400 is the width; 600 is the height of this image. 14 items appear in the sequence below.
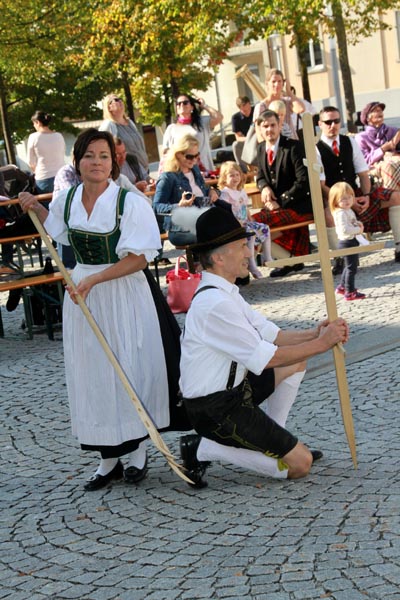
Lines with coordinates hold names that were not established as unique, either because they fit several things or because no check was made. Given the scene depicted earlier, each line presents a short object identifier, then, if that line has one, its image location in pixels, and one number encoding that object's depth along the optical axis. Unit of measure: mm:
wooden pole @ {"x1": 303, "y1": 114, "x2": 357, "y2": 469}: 5493
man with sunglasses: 12555
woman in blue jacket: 11312
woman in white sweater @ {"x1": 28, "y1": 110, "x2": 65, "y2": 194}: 14758
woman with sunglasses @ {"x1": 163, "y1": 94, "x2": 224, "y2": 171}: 14133
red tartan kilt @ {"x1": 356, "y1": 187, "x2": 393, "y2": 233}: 12719
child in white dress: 12023
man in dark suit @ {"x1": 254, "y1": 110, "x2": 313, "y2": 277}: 12328
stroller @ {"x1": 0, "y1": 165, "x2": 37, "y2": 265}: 12938
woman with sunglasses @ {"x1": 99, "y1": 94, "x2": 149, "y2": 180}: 13211
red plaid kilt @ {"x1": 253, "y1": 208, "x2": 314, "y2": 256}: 12414
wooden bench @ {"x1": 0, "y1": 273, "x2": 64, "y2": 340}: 10758
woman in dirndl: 5977
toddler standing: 10633
